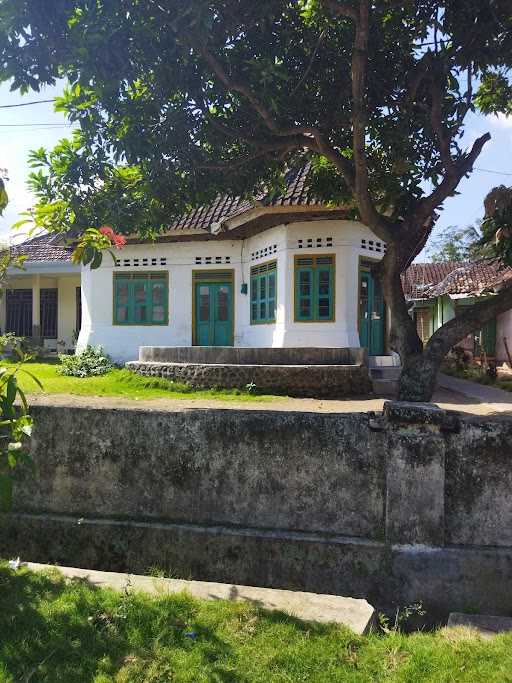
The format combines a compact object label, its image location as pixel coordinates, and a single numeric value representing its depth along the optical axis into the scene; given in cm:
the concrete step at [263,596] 323
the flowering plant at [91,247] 382
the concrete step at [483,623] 325
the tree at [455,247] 3522
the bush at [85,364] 1191
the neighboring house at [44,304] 1697
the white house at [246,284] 1105
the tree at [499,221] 509
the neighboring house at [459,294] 1733
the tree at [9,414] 285
